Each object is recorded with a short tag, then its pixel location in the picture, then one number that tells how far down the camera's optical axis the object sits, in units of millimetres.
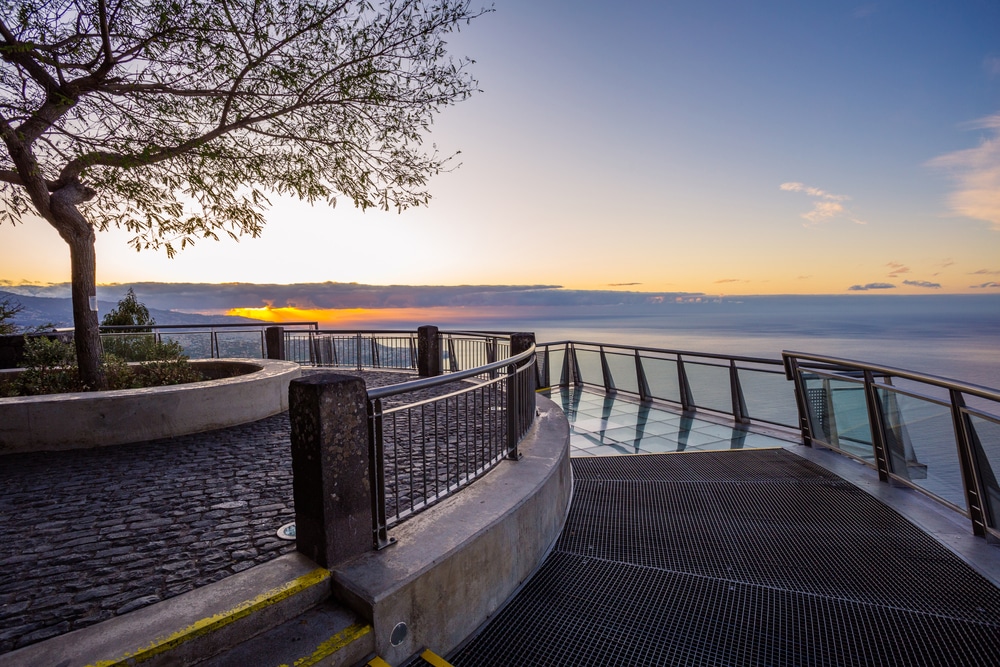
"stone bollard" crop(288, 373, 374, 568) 2809
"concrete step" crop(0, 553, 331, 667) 2127
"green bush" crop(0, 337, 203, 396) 7352
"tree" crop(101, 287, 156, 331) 17016
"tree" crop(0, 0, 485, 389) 7277
